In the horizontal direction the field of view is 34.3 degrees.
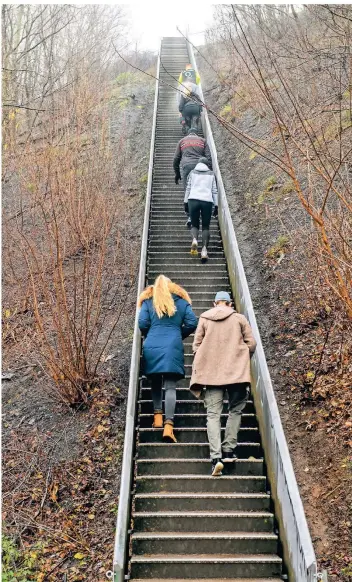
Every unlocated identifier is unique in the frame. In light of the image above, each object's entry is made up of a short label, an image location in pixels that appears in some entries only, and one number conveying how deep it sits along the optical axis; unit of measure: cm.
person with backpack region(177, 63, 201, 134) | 1550
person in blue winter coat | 625
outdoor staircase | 512
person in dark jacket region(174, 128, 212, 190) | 1116
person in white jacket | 979
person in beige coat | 580
